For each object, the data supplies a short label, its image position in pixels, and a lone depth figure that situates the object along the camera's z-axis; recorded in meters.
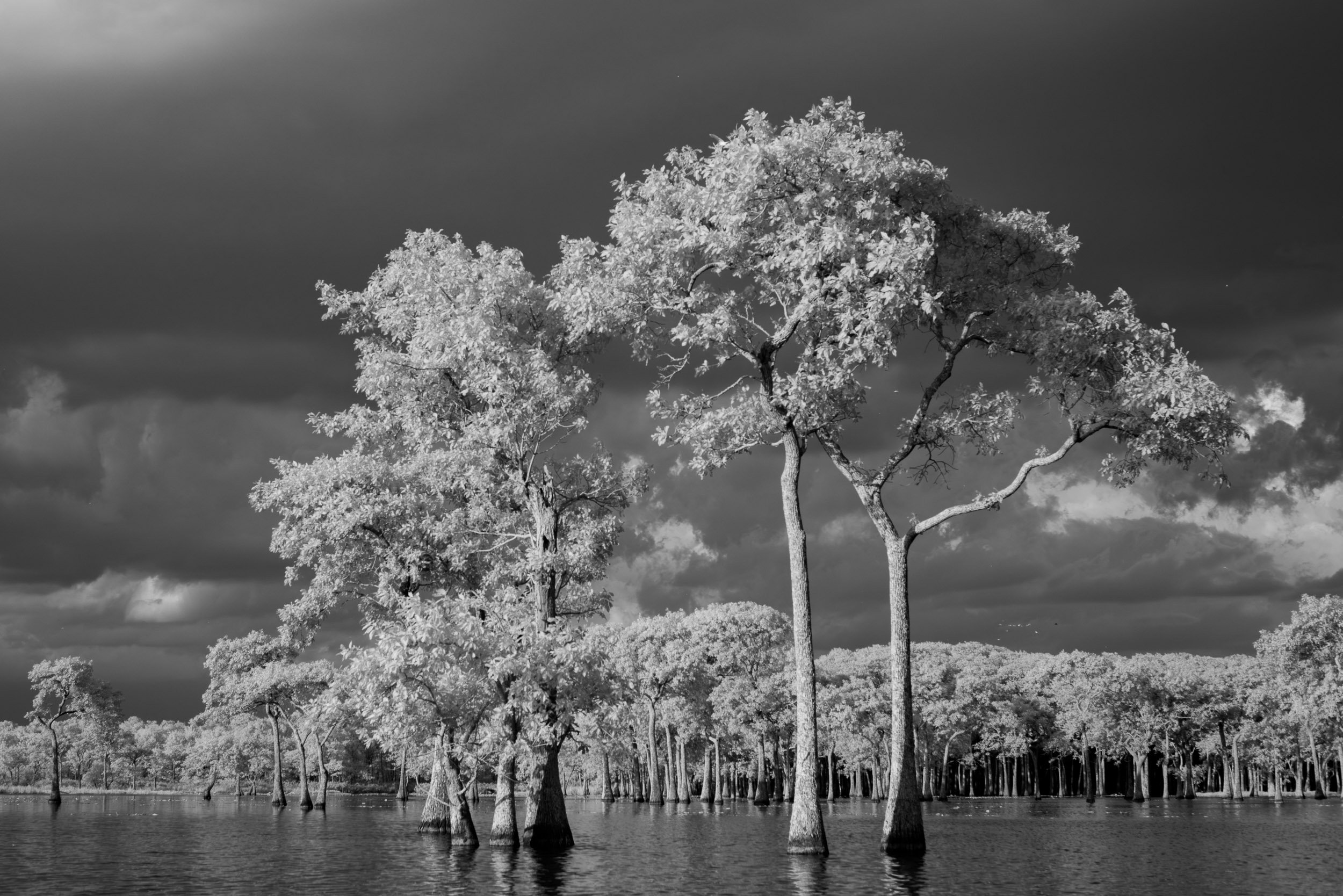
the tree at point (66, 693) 98.44
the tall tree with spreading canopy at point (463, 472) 39.09
